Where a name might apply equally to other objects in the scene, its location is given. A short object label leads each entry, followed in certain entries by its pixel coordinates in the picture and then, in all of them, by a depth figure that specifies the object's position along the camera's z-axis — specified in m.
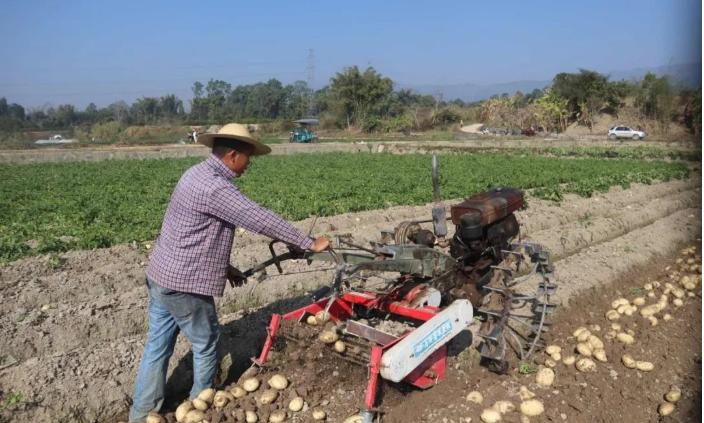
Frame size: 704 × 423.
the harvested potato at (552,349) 4.95
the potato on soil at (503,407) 4.04
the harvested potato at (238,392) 3.99
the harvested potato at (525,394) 4.19
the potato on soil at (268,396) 3.93
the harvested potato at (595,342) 5.04
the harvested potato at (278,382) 4.02
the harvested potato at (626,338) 5.25
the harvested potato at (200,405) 3.89
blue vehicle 41.75
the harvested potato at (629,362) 4.79
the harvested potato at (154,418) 3.77
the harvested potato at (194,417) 3.78
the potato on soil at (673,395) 4.10
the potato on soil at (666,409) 3.99
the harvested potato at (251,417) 3.78
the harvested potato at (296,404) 3.92
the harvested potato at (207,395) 3.95
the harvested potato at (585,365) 4.71
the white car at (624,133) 36.81
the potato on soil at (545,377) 4.49
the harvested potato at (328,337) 3.84
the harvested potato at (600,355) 4.90
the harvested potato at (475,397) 4.16
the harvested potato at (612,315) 5.98
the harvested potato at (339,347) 3.83
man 3.61
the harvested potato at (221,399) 3.92
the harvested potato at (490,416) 3.89
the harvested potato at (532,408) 4.01
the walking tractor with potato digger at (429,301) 3.78
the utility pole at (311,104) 76.25
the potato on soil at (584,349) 4.96
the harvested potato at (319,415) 3.93
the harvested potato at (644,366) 4.71
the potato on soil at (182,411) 3.83
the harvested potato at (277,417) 3.80
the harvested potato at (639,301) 6.23
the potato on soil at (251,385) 4.03
